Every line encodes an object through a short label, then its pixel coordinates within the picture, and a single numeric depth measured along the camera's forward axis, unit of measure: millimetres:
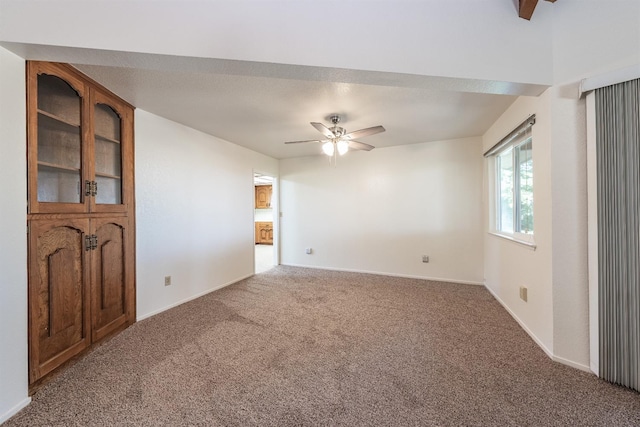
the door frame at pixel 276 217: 5242
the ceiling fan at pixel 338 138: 2729
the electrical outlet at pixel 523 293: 2349
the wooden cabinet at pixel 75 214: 1656
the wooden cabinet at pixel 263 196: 8336
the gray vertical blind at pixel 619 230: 1524
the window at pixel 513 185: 2502
